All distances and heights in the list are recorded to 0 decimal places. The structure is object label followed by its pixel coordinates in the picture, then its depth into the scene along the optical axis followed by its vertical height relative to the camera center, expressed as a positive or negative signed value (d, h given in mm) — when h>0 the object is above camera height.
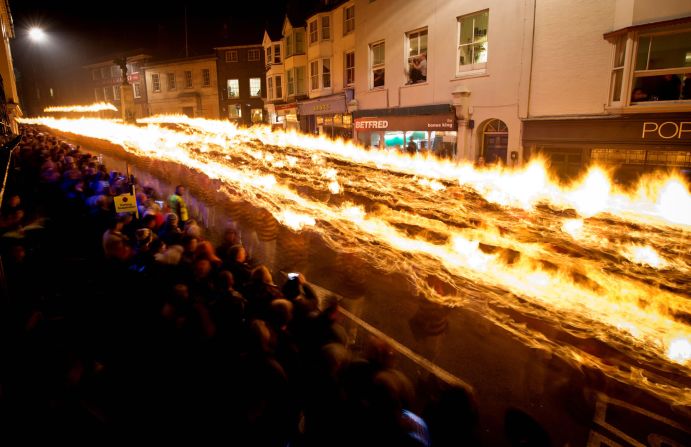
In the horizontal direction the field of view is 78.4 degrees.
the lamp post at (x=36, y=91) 78500 +8462
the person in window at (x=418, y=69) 21562 +3174
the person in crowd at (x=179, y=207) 9917 -1678
